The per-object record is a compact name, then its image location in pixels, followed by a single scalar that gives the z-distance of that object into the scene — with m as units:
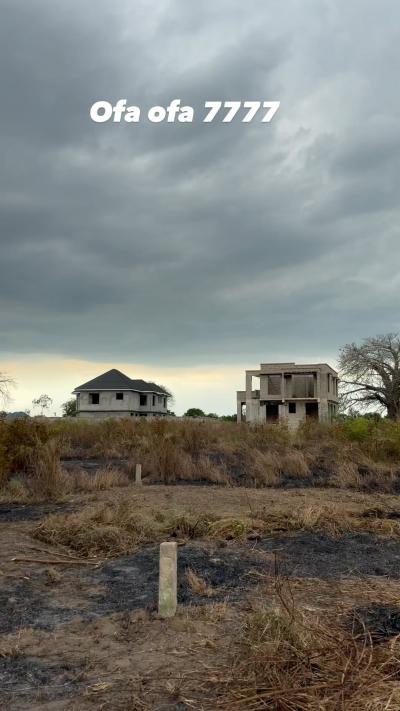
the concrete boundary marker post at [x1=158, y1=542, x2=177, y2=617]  5.12
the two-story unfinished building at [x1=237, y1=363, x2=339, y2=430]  53.16
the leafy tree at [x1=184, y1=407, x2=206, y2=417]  79.50
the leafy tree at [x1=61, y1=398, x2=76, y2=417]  66.93
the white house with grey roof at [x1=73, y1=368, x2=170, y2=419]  58.75
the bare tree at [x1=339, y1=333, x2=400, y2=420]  44.91
